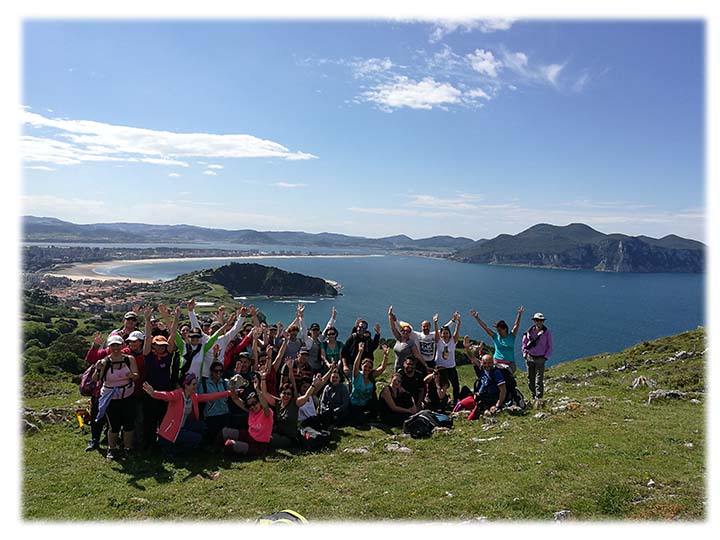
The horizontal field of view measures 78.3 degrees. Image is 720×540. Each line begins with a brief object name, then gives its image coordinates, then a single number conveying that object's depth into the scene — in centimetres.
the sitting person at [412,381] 1095
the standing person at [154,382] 850
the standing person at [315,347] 1161
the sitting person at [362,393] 1065
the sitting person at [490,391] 1080
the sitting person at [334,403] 1027
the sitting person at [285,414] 892
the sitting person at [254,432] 855
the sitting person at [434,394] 1118
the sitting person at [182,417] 841
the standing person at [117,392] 796
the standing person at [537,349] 1218
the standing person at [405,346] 1166
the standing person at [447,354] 1179
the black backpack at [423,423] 966
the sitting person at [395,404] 1059
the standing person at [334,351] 1148
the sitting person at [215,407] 897
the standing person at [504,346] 1161
